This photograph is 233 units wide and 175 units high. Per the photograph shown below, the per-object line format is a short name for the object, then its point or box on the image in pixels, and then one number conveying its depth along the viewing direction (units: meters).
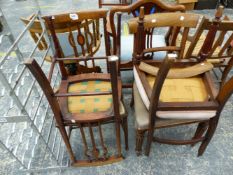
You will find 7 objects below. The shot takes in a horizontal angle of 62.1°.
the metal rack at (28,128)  0.92
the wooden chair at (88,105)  0.85
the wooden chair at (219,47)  1.09
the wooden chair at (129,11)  1.31
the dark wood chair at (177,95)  1.00
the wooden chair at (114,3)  3.04
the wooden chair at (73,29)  1.15
